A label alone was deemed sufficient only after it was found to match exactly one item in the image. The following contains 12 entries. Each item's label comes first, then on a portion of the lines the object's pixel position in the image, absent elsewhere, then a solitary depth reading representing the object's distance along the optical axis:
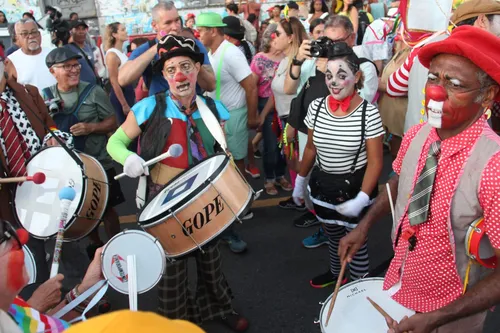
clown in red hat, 1.52
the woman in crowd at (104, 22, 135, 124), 5.86
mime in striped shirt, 2.80
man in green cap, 4.42
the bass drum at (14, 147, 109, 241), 2.68
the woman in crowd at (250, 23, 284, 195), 5.19
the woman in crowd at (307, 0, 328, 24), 8.16
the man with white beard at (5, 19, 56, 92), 5.06
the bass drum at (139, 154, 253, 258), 2.27
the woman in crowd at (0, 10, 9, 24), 11.38
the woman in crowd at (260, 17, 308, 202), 4.54
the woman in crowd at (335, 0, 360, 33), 7.13
